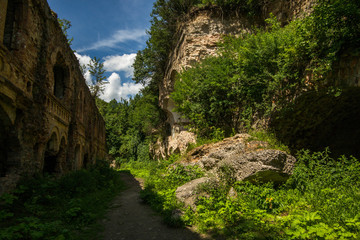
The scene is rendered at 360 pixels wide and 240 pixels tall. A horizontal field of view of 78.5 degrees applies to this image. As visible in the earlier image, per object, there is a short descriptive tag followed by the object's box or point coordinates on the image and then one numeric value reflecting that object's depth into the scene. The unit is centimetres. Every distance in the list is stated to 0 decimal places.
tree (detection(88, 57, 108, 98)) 3170
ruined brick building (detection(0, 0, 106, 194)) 623
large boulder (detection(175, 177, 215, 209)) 603
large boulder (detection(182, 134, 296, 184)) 625
